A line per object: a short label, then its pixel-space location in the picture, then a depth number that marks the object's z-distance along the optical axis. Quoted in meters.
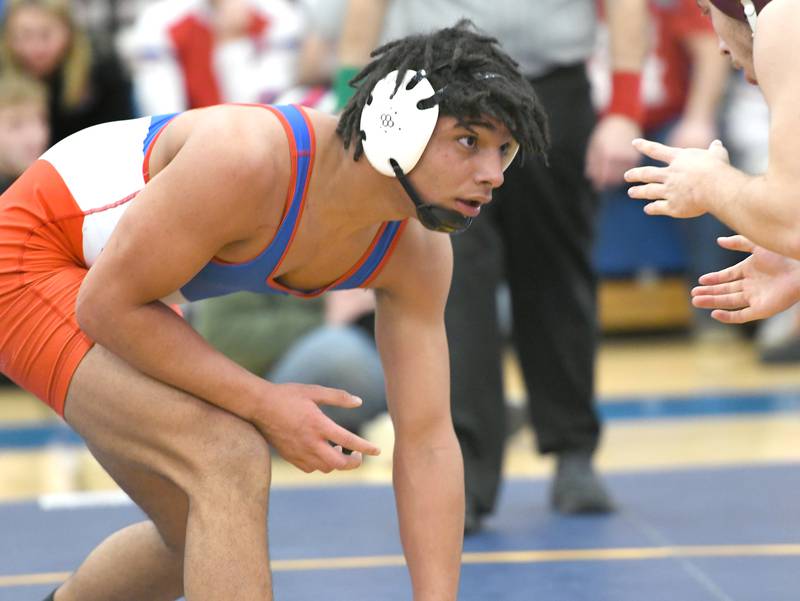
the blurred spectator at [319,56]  12.14
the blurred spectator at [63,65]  13.70
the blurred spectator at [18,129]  12.54
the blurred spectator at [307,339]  10.53
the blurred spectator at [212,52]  13.71
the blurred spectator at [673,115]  13.47
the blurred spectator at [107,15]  14.97
